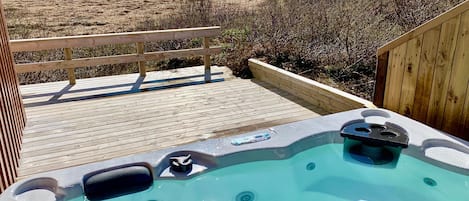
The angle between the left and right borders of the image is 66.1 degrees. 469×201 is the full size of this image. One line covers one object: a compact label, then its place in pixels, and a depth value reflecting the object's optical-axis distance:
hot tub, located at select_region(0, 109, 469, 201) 2.25
